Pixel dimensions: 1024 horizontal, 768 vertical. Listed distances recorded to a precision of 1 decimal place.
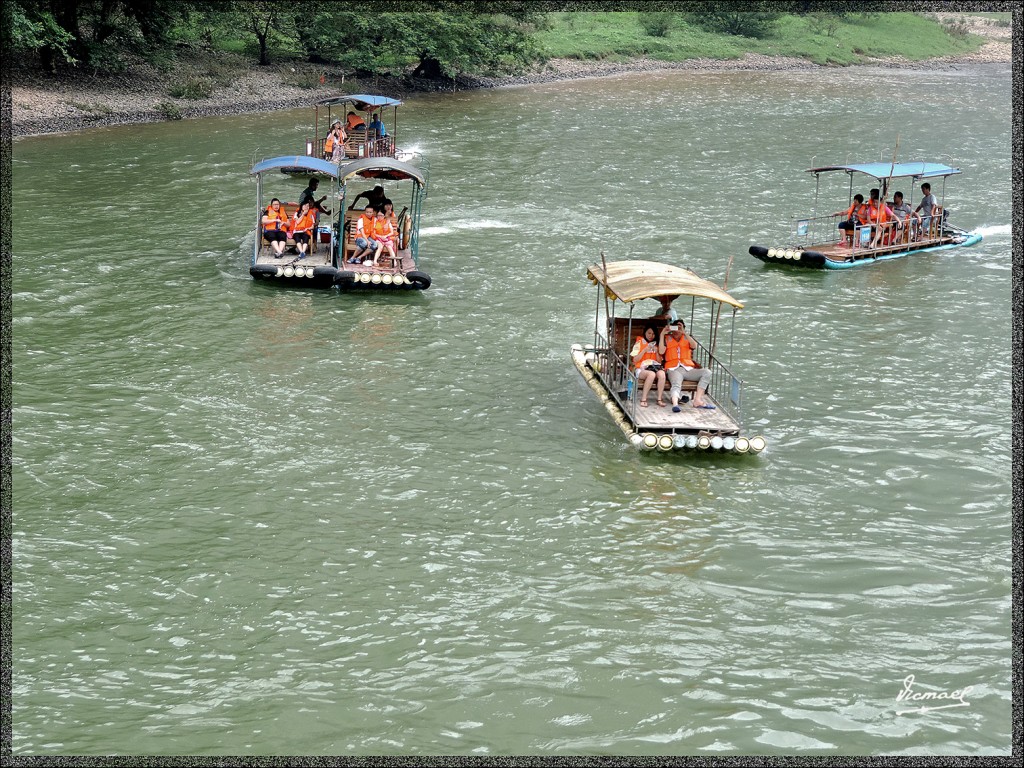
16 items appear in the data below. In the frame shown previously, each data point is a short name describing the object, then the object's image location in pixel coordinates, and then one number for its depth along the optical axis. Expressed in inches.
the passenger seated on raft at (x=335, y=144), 1485.0
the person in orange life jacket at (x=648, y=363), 747.4
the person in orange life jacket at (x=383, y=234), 1056.2
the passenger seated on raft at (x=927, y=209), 1229.7
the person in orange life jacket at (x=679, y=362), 748.0
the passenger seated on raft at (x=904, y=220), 1206.3
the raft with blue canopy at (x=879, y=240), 1162.6
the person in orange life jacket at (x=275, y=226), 1077.8
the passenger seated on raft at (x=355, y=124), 1571.1
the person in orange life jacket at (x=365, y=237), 1056.8
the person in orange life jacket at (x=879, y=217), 1191.6
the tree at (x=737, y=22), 3193.9
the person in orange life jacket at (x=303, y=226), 1078.4
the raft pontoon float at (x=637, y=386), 712.4
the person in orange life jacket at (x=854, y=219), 1192.2
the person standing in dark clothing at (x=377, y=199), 1075.3
